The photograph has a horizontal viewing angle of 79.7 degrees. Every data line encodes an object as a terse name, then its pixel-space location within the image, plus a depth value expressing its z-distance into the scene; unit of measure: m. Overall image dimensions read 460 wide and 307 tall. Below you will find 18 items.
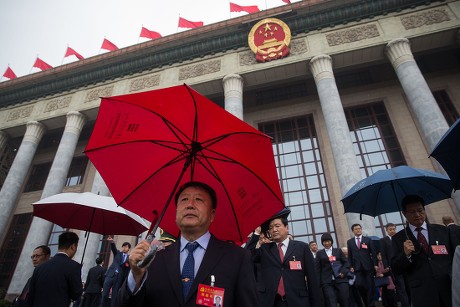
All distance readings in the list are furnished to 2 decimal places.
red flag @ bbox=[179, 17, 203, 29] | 15.02
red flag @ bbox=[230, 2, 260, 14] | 14.09
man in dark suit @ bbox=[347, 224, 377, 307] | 5.92
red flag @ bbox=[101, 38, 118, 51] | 15.90
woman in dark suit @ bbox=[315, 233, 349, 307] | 5.31
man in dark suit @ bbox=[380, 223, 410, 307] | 5.54
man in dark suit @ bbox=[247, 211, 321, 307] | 3.13
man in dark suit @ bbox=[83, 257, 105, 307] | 6.57
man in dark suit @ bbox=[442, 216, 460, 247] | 3.01
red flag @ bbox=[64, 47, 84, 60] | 16.17
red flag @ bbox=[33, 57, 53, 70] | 16.73
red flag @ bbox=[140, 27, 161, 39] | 15.52
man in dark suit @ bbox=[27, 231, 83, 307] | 3.08
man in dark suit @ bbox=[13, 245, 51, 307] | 4.07
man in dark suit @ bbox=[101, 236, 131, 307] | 5.27
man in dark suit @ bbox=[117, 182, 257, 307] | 1.47
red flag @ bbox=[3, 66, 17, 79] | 17.66
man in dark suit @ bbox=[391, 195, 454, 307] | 2.87
